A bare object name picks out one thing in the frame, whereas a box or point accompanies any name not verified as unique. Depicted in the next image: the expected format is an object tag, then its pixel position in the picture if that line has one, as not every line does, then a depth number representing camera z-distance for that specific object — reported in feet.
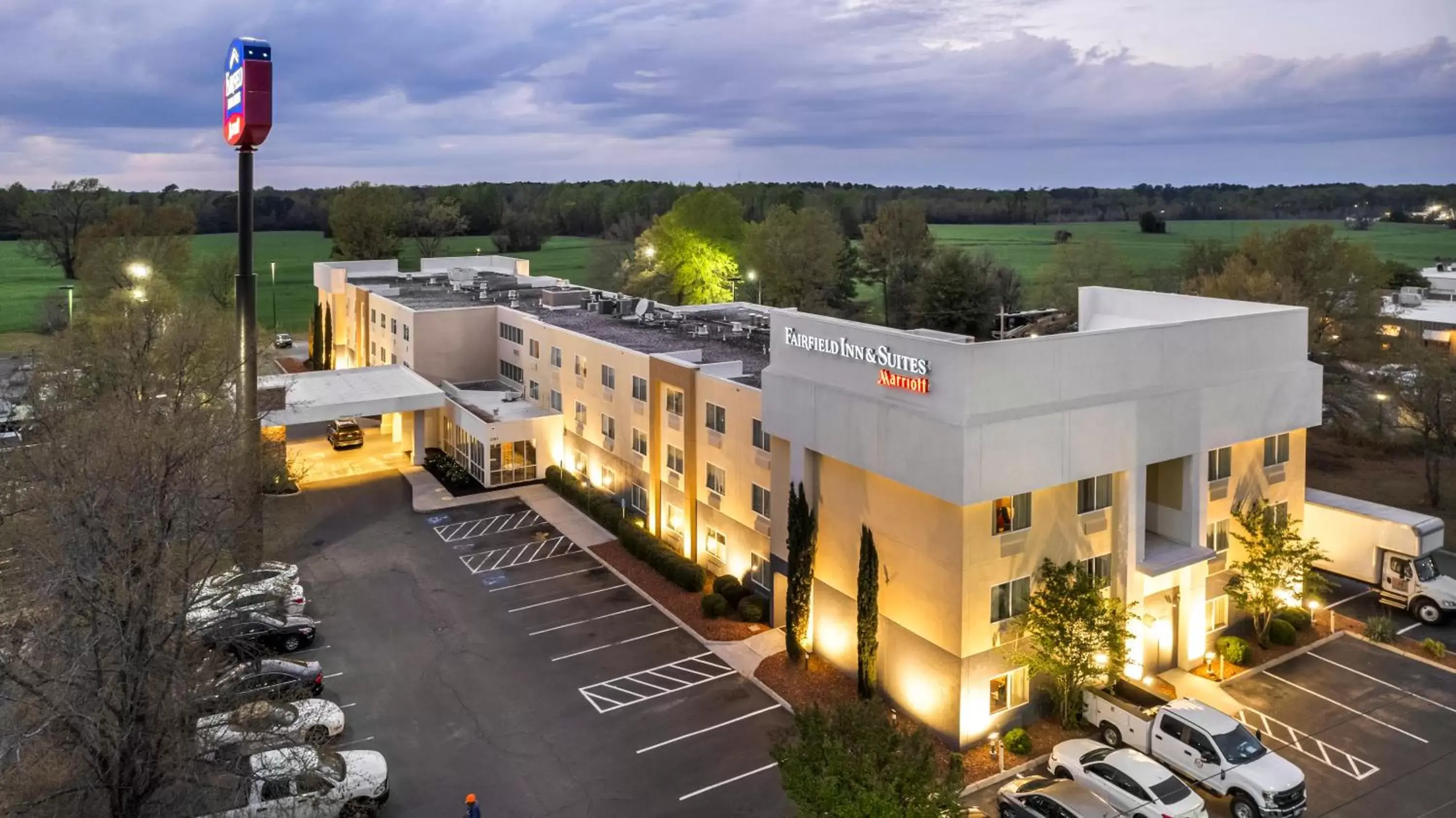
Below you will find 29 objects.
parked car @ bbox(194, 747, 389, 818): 59.11
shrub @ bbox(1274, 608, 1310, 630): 103.19
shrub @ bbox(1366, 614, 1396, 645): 101.65
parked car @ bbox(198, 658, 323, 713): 60.70
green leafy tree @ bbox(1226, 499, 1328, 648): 95.55
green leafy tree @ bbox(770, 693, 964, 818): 55.42
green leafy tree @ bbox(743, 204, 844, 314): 301.22
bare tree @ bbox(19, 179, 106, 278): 373.20
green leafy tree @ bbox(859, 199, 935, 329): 321.73
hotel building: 80.33
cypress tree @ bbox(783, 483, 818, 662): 95.71
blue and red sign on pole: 111.55
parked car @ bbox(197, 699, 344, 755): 58.34
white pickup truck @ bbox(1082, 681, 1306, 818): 70.38
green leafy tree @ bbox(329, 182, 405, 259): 399.24
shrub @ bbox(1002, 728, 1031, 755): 80.94
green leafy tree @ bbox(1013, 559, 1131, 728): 81.05
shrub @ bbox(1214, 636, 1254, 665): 94.94
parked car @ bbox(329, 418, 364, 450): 184.34
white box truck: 108.27
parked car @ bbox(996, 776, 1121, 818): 67.62
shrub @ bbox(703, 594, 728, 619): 108.06
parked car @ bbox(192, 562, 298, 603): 71.00
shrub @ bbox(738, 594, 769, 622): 106.63
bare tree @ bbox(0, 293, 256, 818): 54.24
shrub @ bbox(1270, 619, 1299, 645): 99.66
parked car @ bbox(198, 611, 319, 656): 68.95
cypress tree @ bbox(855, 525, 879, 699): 87.66
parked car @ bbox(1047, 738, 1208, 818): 68.44
